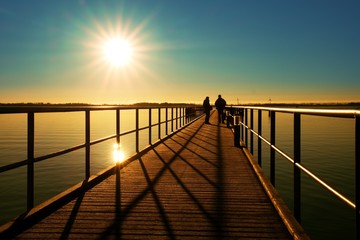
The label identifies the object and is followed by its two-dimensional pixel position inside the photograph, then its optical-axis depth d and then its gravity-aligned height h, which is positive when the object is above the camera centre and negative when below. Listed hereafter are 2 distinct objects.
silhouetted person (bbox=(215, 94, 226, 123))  24.50 +1.21
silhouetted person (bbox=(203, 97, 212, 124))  23.86 +1.03
